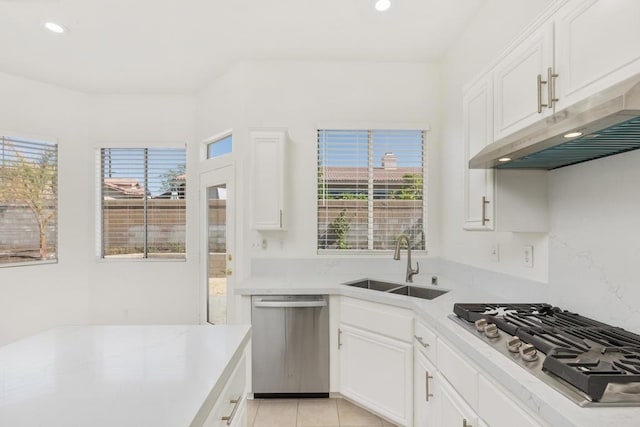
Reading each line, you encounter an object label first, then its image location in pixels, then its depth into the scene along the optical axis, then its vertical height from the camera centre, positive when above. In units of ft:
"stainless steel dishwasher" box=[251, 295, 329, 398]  8.17 -3.21
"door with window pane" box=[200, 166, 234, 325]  11.12 -0.97
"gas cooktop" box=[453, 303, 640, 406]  2.86 -1.50
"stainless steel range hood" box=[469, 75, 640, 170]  2.82 +0.86
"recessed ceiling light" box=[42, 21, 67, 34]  8.71 +4.98
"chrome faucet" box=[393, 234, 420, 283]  8.85 -1.50
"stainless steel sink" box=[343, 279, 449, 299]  8.23 -1.96
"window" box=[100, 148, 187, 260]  13.30 +0.51
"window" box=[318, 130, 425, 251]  10.45 +0.86
